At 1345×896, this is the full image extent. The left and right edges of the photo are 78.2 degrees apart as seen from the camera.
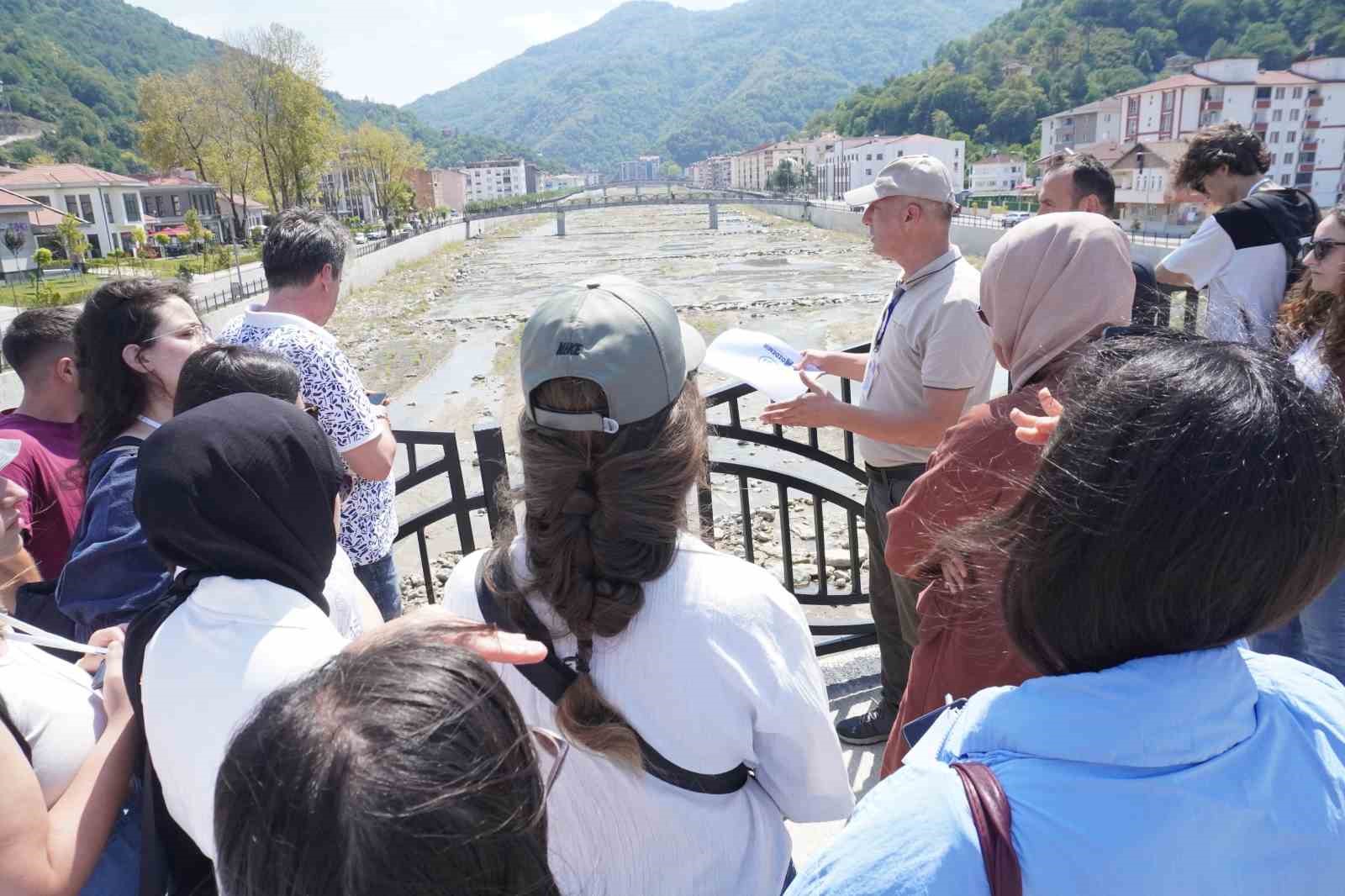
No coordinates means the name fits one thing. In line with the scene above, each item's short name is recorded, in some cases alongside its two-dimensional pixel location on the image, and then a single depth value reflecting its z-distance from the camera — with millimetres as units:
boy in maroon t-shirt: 2379
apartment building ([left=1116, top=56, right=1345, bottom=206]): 56844
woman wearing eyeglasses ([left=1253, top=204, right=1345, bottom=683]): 2188
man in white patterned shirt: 2615
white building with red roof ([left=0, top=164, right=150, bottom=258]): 47625
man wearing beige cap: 2531
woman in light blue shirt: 797
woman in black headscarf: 1278
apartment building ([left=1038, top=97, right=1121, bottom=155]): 67500
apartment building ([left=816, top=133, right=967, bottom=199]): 77500
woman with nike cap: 1260
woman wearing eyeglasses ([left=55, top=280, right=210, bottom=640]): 1805
